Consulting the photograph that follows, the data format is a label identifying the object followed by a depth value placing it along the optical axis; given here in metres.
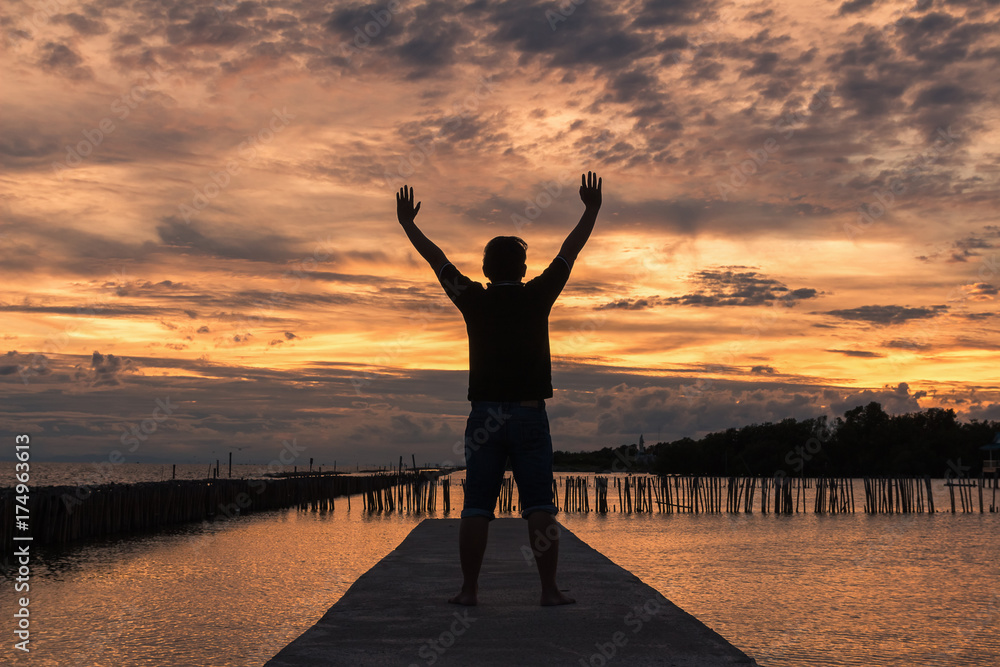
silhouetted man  4.09
